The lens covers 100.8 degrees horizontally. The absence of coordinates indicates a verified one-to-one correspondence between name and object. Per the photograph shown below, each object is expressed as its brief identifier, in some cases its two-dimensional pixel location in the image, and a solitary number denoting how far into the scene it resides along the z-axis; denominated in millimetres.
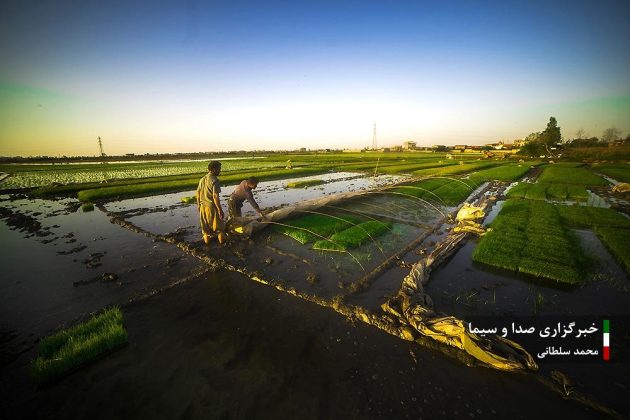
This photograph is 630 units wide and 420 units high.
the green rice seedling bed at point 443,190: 15539
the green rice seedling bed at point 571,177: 22020
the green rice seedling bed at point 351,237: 8145
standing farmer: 7789
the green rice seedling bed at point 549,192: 16230
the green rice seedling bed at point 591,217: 10328
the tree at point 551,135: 65812
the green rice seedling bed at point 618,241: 7191
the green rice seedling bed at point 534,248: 6518
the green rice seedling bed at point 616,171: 24250
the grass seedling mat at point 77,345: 3633
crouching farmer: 8312
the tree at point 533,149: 56391
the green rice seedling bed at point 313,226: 9078
